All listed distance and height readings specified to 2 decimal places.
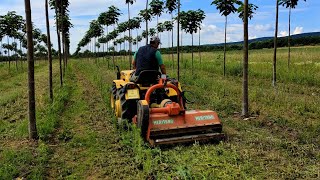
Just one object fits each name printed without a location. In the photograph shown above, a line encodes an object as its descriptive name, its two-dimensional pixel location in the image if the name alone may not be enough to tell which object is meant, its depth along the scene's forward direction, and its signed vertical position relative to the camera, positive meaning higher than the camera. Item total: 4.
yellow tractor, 4.94 -0.90
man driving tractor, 5.54 +0.31
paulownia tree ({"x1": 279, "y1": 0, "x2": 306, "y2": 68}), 15.35 +4.14
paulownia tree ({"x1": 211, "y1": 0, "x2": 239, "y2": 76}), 16.39 +4.26
